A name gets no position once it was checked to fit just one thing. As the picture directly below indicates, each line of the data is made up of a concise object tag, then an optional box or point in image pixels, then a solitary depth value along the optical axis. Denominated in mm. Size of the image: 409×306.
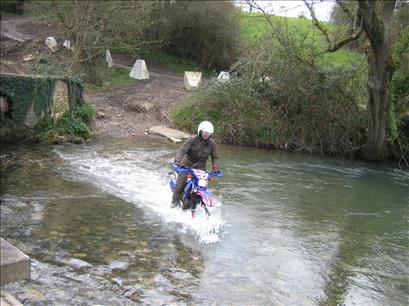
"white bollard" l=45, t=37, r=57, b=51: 30500
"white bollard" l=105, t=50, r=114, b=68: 27247
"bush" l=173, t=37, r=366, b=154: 20047
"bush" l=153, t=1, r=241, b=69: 31609
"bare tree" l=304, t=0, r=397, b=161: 16312
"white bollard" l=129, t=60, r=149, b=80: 27297
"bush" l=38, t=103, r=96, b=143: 16156
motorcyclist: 9555
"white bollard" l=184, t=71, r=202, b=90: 26086
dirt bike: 9371
